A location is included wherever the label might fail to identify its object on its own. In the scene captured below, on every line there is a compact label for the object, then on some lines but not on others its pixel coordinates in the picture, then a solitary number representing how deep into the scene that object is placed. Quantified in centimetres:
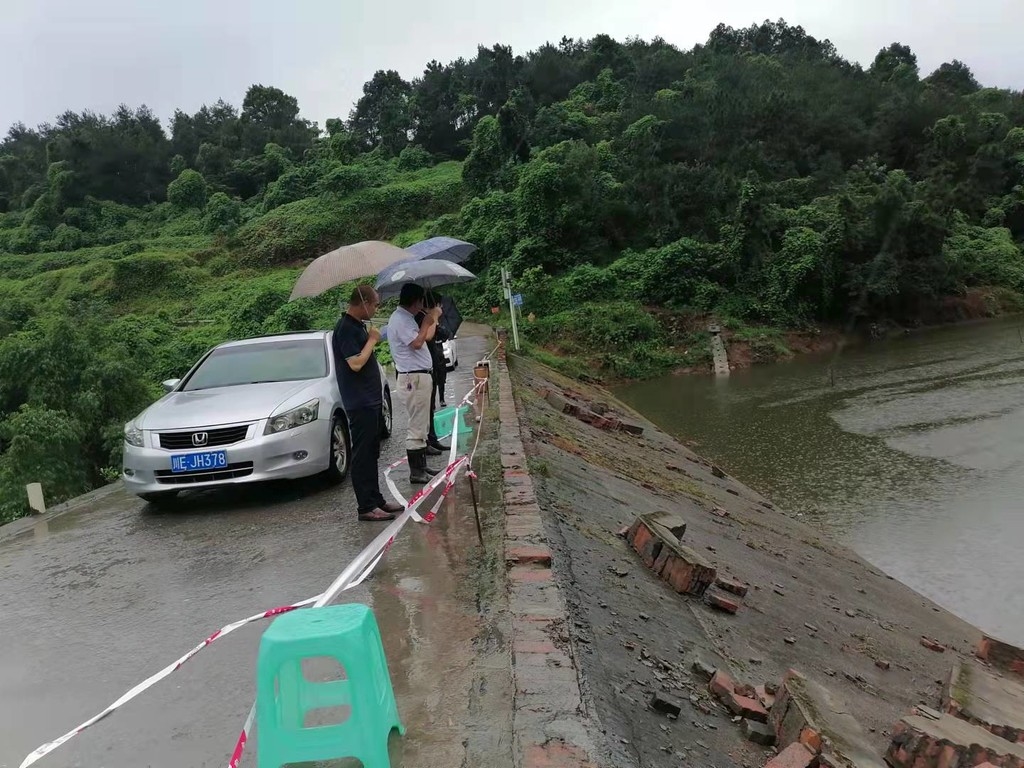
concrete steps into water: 3059
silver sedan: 678
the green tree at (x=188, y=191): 5731
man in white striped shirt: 656
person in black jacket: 756
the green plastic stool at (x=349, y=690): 259
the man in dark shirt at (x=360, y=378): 579
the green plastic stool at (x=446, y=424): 942
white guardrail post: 889
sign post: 2302
